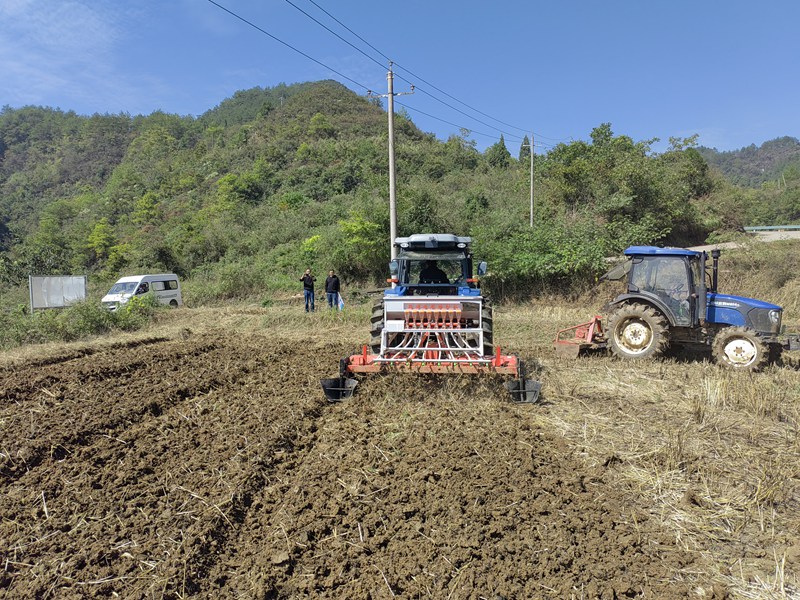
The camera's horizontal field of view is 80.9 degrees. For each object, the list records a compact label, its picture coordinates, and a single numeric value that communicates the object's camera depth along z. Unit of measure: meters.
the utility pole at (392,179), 13.24
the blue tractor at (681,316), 6.81
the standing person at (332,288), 14.02
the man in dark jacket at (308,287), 13.95
